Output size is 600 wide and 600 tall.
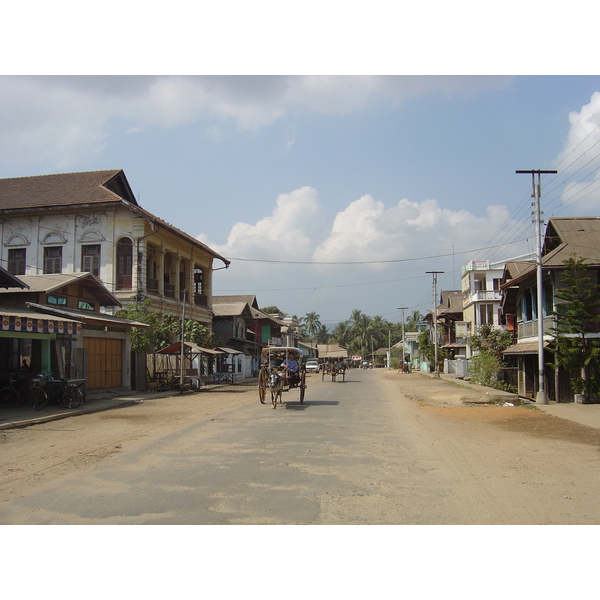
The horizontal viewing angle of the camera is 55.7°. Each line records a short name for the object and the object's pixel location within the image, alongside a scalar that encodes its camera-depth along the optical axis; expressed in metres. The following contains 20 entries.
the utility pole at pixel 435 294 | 50.28
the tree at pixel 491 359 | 30.64
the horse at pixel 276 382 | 18.17
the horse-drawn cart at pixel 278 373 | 18.38
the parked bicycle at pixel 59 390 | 17.76
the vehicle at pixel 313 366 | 71.96
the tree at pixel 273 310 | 99.06
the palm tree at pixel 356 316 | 120.38
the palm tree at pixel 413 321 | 116.89
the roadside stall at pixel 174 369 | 28.62
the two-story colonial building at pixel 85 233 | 31.94
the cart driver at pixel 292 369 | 19.51
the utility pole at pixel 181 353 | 27.36
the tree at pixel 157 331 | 28.48
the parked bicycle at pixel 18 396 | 17.09
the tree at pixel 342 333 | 121.75
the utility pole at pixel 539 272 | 21.94
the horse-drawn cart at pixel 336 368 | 41.28
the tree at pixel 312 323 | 123.44
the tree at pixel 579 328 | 21.02
